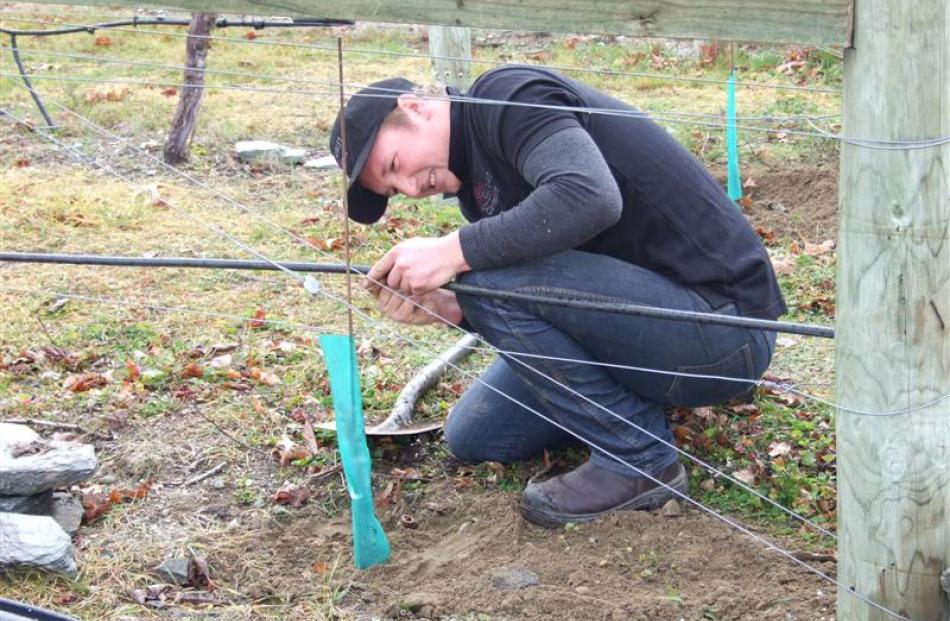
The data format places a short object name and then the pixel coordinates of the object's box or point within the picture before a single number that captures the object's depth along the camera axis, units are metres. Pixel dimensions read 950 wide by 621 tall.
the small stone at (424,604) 3.04
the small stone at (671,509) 3.40
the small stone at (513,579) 3.13
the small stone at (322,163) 7.51
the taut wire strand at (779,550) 2.59
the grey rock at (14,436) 3.72
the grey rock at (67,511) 3.53
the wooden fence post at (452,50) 6.13
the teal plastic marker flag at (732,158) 5.95
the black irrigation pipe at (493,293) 2.76
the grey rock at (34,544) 3.20
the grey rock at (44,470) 3.46
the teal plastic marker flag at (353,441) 3.11
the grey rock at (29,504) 3.48
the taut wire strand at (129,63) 3.47
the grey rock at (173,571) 3.27
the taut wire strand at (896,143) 2.29
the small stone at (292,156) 7.55
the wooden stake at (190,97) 7.08
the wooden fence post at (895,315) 2.26
